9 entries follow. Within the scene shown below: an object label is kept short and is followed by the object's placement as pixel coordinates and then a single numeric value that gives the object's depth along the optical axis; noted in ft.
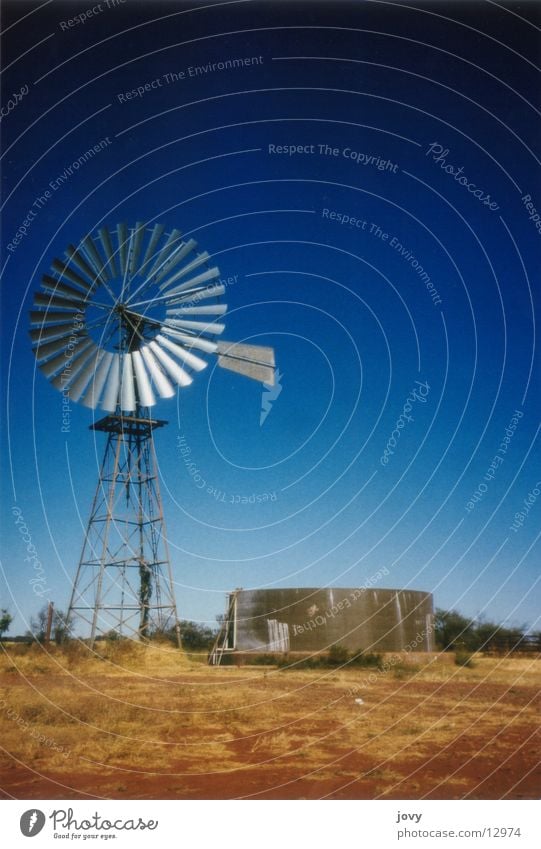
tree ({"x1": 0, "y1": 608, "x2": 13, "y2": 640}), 86.76
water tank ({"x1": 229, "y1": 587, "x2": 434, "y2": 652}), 89.25
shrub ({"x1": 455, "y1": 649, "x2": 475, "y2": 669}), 81.51
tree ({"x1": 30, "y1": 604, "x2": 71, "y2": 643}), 69.10
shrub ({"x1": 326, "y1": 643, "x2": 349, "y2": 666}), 82.48
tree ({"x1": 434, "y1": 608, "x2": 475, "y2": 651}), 101.40
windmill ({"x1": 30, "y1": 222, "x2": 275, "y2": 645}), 58.39
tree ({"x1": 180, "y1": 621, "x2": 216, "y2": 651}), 93.09
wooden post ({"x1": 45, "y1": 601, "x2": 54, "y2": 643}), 65.68
